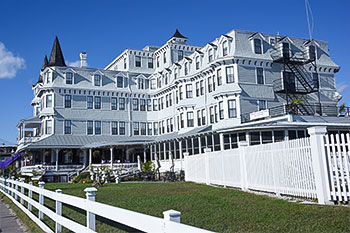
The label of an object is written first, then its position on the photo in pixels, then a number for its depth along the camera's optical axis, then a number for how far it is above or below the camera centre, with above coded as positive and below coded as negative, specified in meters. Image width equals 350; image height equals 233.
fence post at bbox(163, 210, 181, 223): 2.82 -0.50
